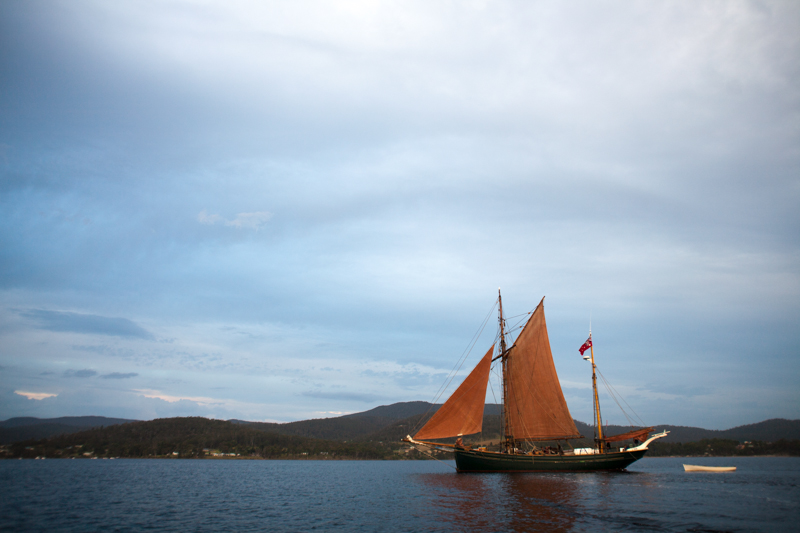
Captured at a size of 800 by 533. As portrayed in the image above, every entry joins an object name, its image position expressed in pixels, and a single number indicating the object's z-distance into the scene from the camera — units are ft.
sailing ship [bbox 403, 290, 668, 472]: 171.53
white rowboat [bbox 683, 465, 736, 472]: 219.06
